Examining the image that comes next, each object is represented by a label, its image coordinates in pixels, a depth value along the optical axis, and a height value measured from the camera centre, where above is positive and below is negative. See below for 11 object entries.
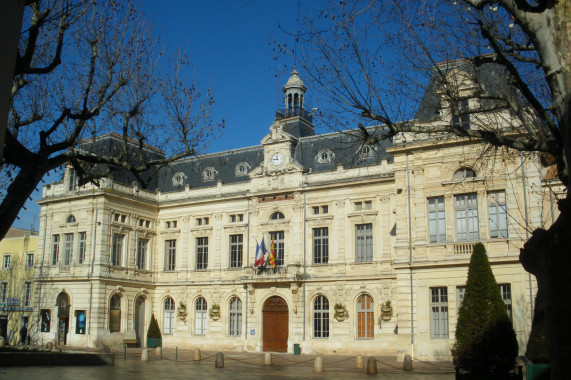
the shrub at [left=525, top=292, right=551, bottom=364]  16.23 -1.45
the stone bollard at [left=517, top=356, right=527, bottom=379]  21.28 -2.49
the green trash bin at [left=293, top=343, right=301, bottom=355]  31.73 -3.01
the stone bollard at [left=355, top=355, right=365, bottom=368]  23.72 -2.74
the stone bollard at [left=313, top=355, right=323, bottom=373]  22.11 -2.68
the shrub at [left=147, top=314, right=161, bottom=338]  35.22 -2.34
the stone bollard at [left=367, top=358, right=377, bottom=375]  21.16 -2.63
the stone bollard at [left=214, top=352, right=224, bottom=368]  23.79 -2.73
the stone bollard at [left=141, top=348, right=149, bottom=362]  26.08 -2.78
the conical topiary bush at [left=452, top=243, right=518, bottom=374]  15.08 -0.95
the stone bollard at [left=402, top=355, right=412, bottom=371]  22.15 -2.59
